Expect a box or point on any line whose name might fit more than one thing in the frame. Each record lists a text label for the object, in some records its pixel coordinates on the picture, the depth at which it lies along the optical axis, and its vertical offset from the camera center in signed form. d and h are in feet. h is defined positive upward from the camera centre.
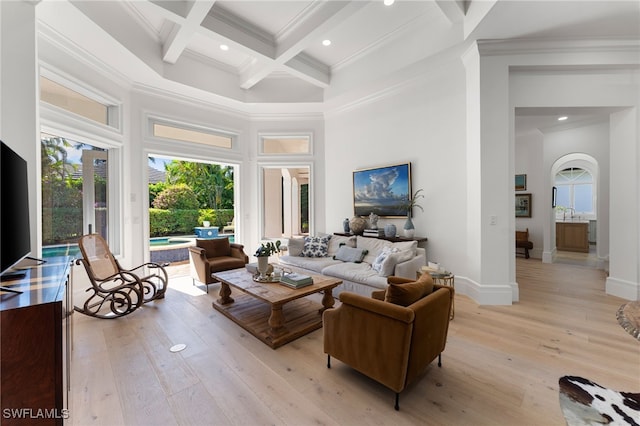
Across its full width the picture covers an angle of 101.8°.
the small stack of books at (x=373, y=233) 15.74 -1.35
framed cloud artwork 15.57 +1.35
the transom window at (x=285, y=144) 20.03 +5.33
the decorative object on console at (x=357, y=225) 16.69 -0.92
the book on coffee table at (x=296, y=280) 9.77 -2.65
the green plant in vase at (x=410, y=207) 14.67 +0.20
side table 10.28 -2.58
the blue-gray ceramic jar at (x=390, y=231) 15.24 -1.20
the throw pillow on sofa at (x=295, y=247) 16.17 -2.24
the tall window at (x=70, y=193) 11.14 +0.93
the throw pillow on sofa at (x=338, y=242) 15.72 -1.93
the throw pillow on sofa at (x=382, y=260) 11.56 -2.28
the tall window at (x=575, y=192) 25.72 +1.82
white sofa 11.33 -2.61
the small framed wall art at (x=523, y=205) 22.03 +0.41
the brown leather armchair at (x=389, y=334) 5.64 -2.96
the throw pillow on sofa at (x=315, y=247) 15.78 -2.20
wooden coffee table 8.73 -4.08
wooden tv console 3.77 -2.22
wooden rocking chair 10.20 -2.73
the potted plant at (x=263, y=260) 10.68 -2.04
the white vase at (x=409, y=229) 14.64 -1.04
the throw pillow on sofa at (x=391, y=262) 11.29 -2.26
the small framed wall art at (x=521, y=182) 22.34 +2.37
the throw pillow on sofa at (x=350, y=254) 14.26 -2.43
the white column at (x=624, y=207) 11.68 +0.10
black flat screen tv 5.24 +0.08
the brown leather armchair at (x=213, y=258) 13.55 -2.66
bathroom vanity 23.16 -2.43
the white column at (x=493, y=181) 11.43 +1.28
